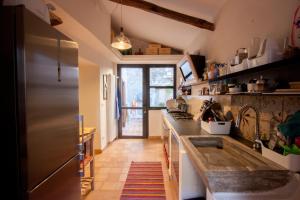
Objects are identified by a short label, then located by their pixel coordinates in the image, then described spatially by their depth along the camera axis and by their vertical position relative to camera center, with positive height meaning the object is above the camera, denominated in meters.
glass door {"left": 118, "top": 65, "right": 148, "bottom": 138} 4.68 -0.09
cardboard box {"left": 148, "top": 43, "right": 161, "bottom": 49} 4.32 +1.52
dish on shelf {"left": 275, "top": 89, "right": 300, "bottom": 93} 0.81 +0.04
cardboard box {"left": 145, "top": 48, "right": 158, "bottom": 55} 4.30 +1.37
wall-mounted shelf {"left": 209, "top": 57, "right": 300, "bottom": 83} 0.84 +0.21
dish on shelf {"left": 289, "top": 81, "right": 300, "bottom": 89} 0.84 +0.07
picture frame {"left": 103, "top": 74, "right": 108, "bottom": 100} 3.65 +0.33
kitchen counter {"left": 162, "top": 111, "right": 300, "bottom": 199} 0.77 -0.44
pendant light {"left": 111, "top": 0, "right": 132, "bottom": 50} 2.56 +0.97
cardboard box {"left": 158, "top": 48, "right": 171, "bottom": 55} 4.28 +1.35
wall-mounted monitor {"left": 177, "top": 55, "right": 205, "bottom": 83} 2.55 +0.58
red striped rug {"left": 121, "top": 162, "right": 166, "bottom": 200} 2.08 -1.31
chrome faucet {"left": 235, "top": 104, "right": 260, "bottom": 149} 1.19 -0.24
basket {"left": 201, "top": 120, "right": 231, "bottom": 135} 1.65 -0.33
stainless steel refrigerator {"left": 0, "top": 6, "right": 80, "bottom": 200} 0.80 -0.02
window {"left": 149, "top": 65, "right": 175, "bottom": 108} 4.69 +0.46
